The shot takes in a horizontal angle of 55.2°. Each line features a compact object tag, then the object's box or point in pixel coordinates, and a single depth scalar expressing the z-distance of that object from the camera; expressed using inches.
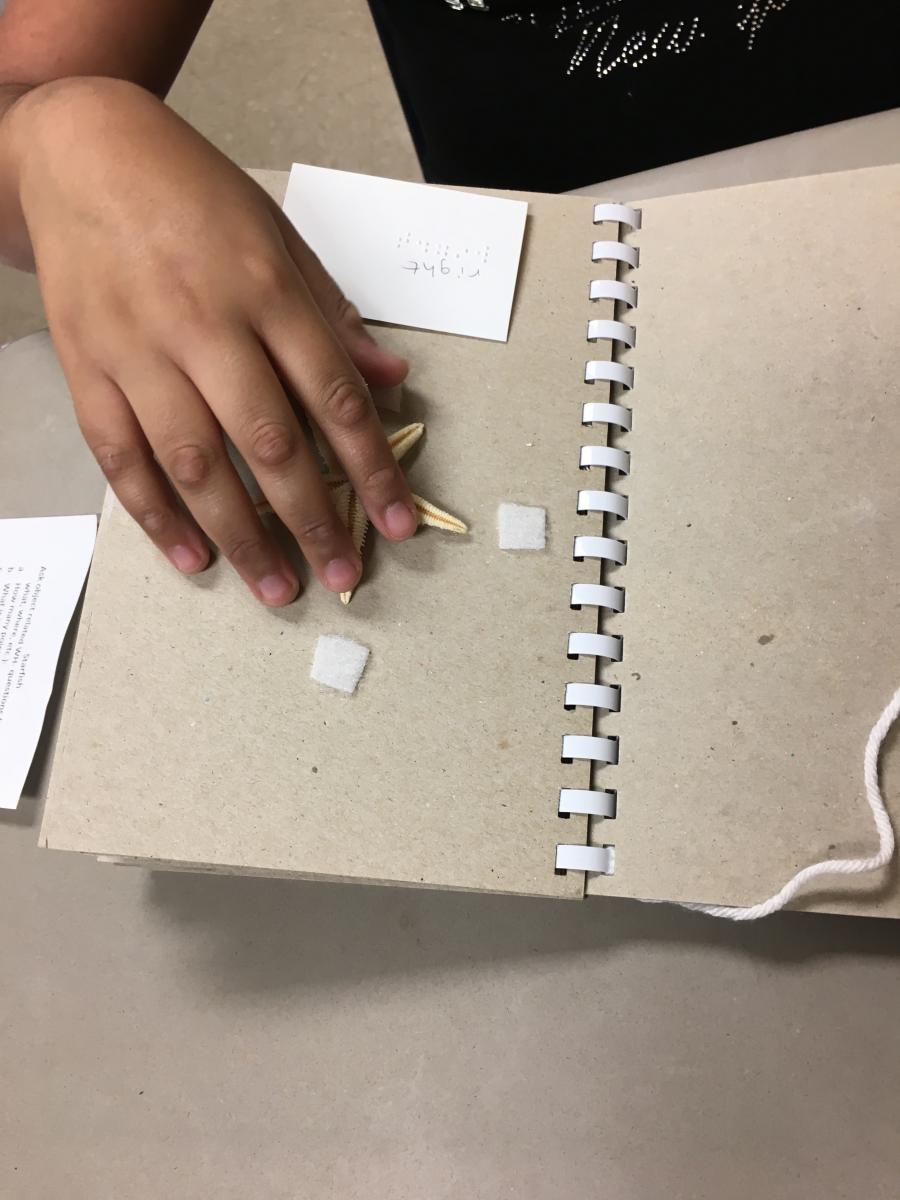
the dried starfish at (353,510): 20.5
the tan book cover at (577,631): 19.2
